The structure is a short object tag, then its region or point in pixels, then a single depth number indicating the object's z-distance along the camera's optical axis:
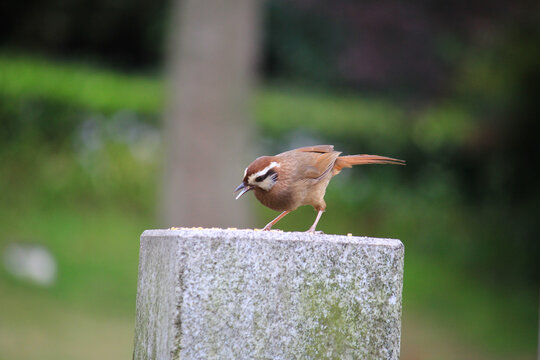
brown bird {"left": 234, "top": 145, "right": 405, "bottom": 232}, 7.21
